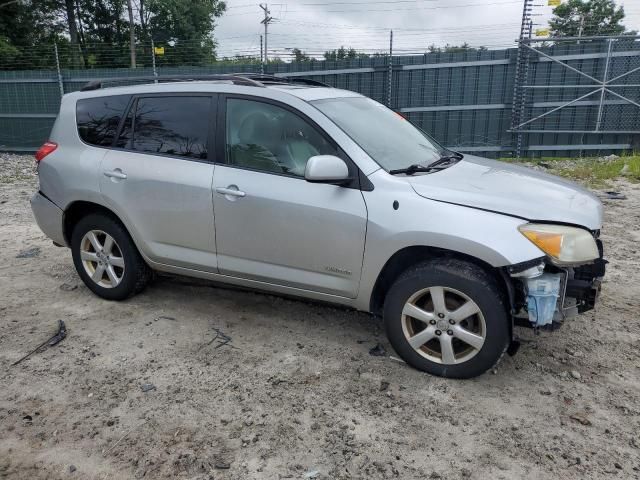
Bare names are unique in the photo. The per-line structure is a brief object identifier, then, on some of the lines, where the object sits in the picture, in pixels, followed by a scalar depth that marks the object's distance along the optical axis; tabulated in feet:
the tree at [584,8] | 144.85
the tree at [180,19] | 104.88
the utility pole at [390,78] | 40.37
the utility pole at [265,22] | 44.43
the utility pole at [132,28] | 66.65
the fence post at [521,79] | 37.50
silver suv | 9.87
